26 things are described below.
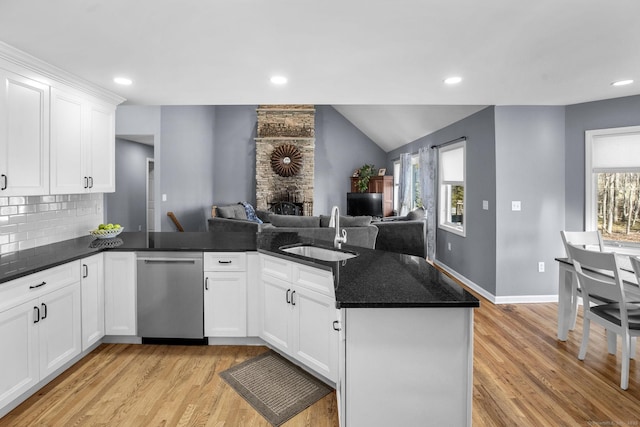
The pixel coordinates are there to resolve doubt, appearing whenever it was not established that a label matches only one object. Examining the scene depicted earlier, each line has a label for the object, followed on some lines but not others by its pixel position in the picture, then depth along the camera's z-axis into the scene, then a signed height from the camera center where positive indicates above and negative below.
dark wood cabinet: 8.50 +0.58
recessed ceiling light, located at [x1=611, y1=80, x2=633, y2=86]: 3.18 +1.20
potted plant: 8.79 +0.88
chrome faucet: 2.68 -0.20
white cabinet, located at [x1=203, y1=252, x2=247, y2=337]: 2.91 -0.68
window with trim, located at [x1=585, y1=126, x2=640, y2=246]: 3.73 +0.32
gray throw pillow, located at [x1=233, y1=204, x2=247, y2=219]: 7.54 +0.01
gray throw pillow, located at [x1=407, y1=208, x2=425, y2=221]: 5.68 -0.02
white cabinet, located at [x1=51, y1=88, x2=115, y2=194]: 2.77 +0.59
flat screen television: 8.39 +0.21
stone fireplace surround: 8.69 +1.40
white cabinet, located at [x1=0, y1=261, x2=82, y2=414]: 2.01 -0.73
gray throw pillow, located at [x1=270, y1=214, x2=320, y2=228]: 4.79 -0.13
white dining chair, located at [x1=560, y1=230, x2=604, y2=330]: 3.28 -0.25
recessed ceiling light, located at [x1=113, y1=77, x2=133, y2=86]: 3.04 +1.17
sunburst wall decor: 8.64 +1.29
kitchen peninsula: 1.55 -0.64
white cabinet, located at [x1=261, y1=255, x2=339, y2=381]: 2.18 -0.69
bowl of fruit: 3.21 -0.17
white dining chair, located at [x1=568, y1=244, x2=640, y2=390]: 2.30 -0.60
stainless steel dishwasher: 2.91 -0.67
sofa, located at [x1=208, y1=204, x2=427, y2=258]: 4.64 -0.23
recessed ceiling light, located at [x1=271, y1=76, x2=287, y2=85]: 3.05 +1.18
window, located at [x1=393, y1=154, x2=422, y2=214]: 7.06 +0.59
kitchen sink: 2.63 -0.31
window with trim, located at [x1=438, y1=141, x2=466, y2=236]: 5.46 +0.41
